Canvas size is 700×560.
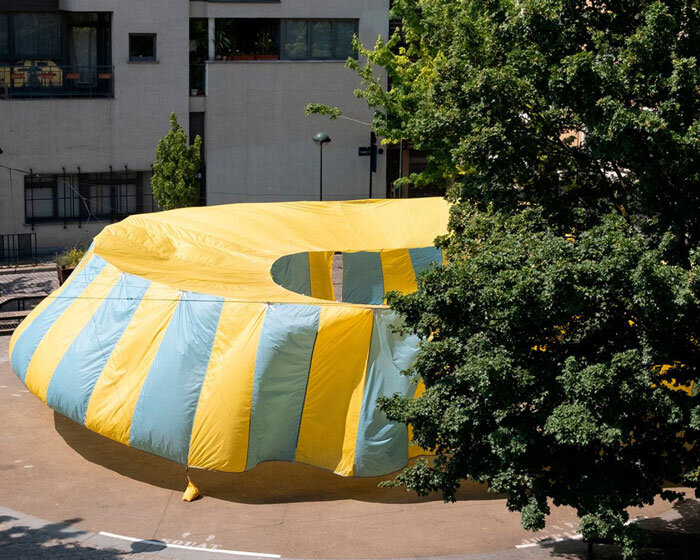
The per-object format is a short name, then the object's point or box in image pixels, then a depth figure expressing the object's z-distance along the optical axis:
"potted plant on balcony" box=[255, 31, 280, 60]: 40.62
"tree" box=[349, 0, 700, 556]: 12.80
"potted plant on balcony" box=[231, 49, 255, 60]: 40.34
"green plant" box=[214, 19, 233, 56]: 40.16
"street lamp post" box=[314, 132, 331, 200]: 36.00
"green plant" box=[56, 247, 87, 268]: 31.08
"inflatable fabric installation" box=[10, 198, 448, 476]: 18.25
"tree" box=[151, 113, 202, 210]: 35.81
